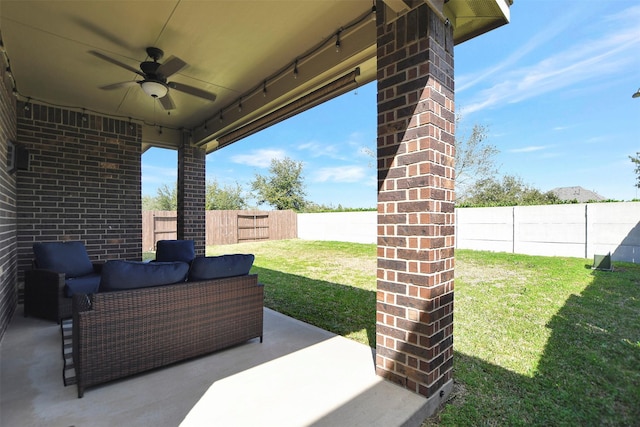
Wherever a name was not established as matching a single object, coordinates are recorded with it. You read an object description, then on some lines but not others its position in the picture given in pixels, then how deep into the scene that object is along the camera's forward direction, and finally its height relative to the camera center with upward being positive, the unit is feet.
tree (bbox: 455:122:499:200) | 50.29 +9.39
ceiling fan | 9.71 +4.87
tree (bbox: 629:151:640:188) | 55.41 +9.04
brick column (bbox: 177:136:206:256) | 19.04 +1.00
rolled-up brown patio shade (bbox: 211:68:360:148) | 10.73 +4.67
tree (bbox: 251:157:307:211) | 82.84 +7.87
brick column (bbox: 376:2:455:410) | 6.11 +0.20
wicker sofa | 6.55 -2.85
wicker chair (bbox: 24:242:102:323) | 11.02 -2.66
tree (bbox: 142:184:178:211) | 85.81 +4.38
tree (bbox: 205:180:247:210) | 82.22 +4.58
